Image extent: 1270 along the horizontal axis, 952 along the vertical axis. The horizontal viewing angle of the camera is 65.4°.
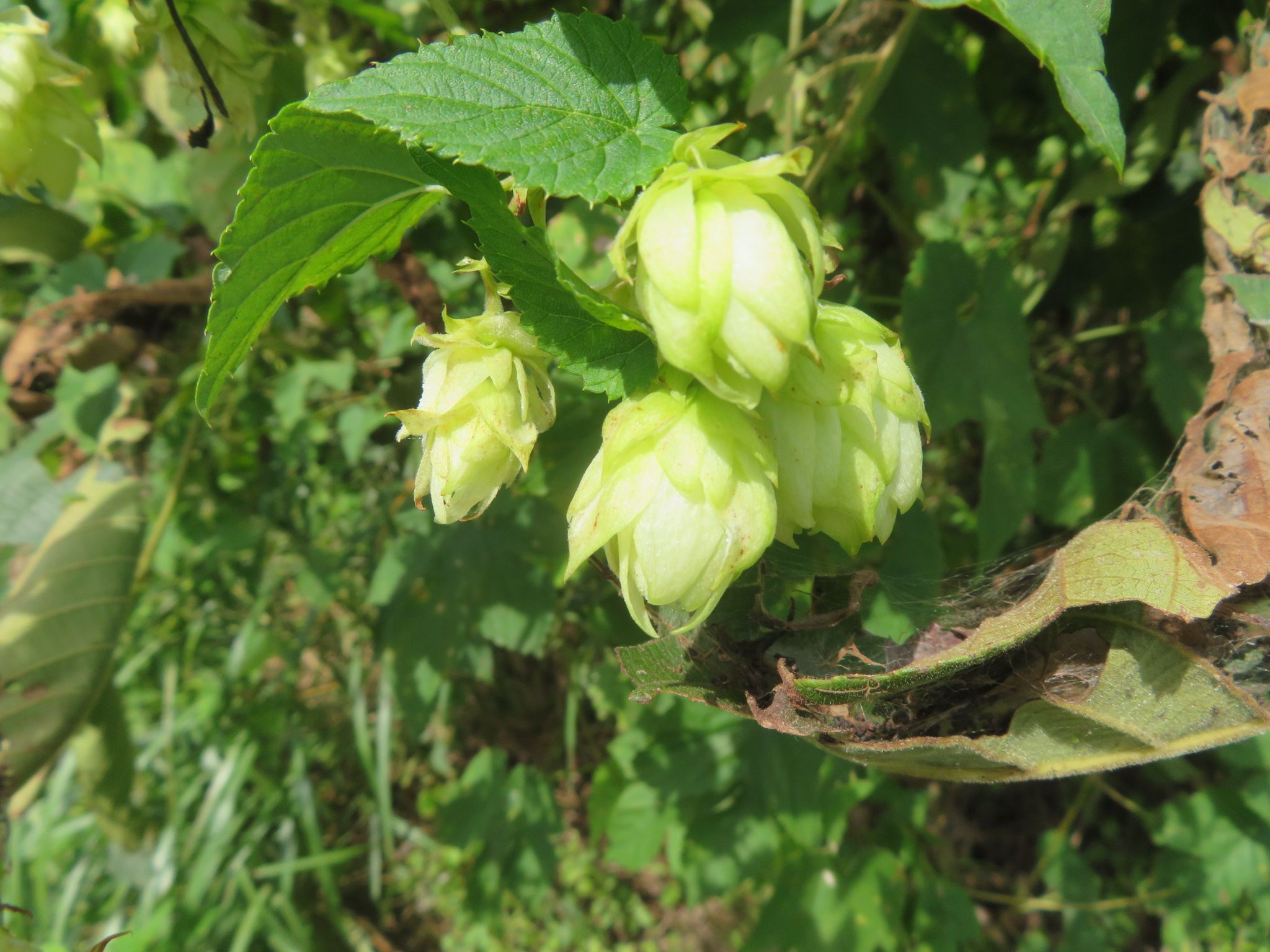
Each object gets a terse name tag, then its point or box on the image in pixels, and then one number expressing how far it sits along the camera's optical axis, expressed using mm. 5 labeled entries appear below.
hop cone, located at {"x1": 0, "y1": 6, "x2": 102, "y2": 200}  200
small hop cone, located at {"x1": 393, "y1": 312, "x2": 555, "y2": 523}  144
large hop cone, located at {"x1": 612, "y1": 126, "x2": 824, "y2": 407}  120
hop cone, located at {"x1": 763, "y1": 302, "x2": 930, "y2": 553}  132
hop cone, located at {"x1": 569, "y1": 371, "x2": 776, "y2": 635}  130
